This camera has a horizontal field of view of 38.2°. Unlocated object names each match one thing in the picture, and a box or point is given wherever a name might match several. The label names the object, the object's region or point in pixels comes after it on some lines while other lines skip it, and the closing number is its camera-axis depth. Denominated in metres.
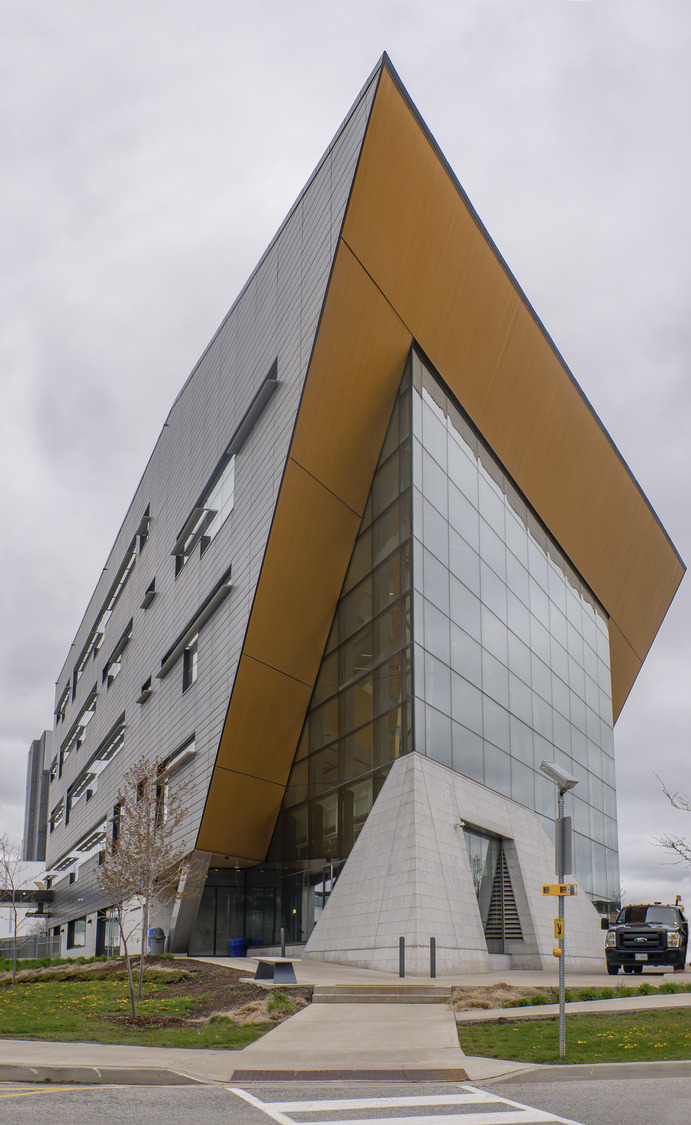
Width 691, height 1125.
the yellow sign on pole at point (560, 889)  10.94
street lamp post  11.15
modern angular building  23.70
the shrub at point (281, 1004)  14.73
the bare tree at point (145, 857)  21.48
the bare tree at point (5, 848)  35.56
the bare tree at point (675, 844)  18.81
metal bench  16.97
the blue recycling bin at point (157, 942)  32.75
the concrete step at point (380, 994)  16.05
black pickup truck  24.12
